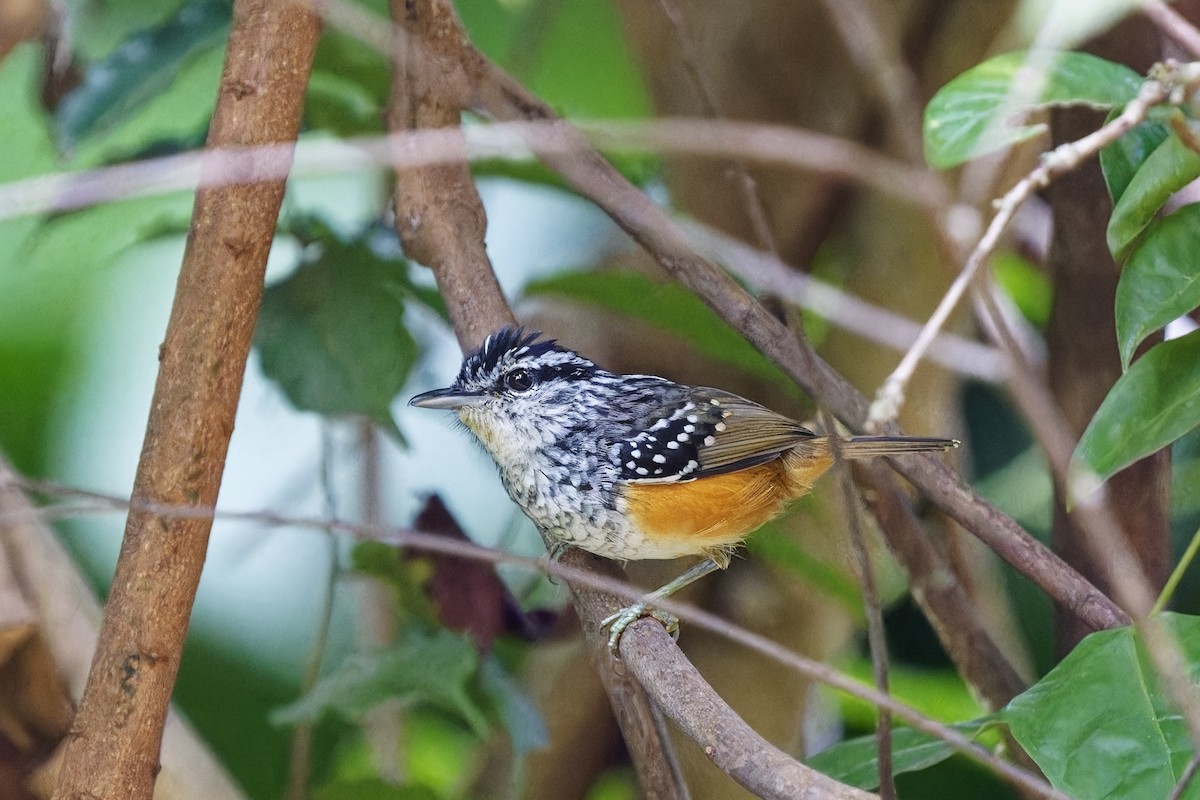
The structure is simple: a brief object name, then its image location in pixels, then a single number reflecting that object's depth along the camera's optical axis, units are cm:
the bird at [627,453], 481
